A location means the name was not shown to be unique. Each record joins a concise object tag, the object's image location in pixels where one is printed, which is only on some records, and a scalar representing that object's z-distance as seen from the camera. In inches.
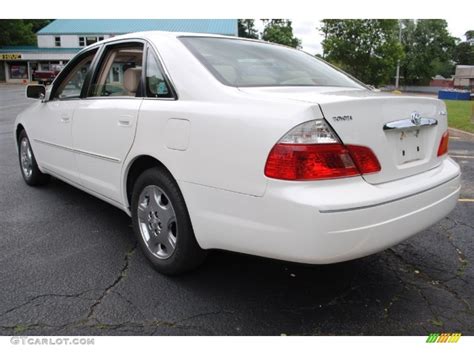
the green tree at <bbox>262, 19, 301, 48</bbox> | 2837.1
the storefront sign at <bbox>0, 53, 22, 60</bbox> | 1910.7
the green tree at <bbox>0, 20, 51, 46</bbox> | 2200.9
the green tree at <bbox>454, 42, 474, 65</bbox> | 3329.2
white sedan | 86.4
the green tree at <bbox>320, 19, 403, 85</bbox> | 1488.7
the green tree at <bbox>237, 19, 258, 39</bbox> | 2826.8
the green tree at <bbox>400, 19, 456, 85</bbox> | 2881.4
